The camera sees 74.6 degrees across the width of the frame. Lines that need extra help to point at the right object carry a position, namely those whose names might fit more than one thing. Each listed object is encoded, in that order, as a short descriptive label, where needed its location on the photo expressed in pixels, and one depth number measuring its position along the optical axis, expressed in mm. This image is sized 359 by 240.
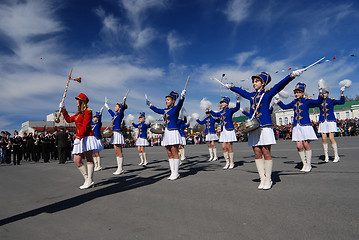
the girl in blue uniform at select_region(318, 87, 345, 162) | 8609
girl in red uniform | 6012
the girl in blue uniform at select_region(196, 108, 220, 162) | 11430
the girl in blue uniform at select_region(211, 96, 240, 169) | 8250
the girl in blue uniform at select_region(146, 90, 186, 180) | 6770
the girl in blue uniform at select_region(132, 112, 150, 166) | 10852
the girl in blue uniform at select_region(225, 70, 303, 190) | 4906
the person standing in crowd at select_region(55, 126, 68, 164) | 14234
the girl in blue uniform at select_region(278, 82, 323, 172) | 6785
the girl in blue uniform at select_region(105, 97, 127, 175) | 8430
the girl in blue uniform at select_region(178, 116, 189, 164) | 11859
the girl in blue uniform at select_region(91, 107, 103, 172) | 9719
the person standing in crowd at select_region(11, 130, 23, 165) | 16597
